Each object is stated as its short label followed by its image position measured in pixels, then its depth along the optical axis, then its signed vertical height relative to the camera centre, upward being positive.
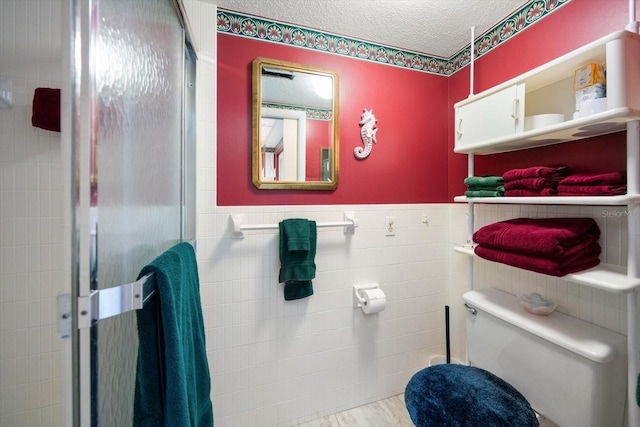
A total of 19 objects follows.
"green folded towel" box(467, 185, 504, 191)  1.23 +0.11
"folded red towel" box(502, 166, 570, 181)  1.05 +0.16
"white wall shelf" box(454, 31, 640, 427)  0.80 +0.34
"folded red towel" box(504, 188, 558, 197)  1.04 +0.08
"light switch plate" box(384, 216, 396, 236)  1.61 -0.09
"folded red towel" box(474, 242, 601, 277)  0.92 -0.19
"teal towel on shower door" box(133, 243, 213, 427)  0.57 -0.33
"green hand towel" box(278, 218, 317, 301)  1.35 -0.24
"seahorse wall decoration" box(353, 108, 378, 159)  1.54 +0.46
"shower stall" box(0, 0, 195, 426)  0.45 +0.06
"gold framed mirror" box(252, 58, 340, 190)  1.35 +0.46
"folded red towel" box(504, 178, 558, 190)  1.05 +0.11
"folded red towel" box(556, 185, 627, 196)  0.88 +0.07
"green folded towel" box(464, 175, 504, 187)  1.23 +0.14
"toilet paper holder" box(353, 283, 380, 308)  1.52 -0.46
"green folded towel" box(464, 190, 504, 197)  1.23 +0.08
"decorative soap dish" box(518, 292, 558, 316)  1.10 -0.40
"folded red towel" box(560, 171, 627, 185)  0.88 +0.11
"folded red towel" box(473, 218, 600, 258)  0.91 -0.09
